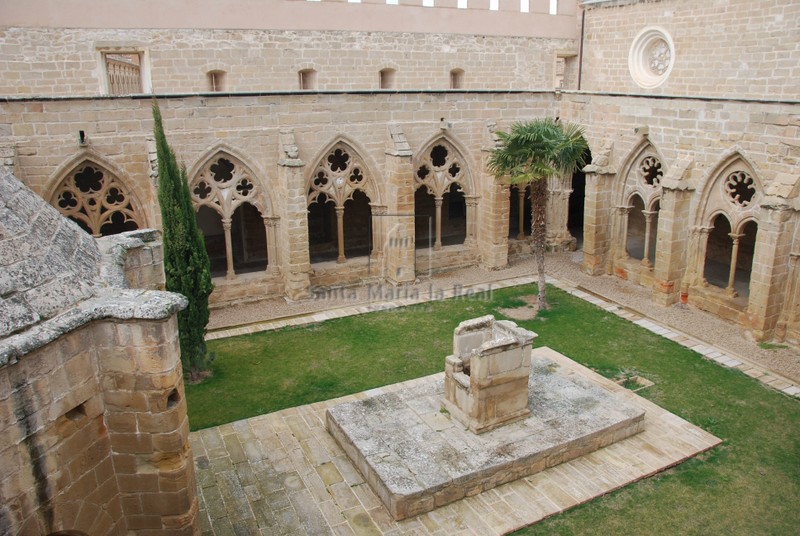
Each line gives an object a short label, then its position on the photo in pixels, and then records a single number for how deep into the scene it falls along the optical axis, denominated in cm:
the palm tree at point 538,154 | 1268
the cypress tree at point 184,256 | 1036
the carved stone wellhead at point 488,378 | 864
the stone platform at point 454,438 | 800
